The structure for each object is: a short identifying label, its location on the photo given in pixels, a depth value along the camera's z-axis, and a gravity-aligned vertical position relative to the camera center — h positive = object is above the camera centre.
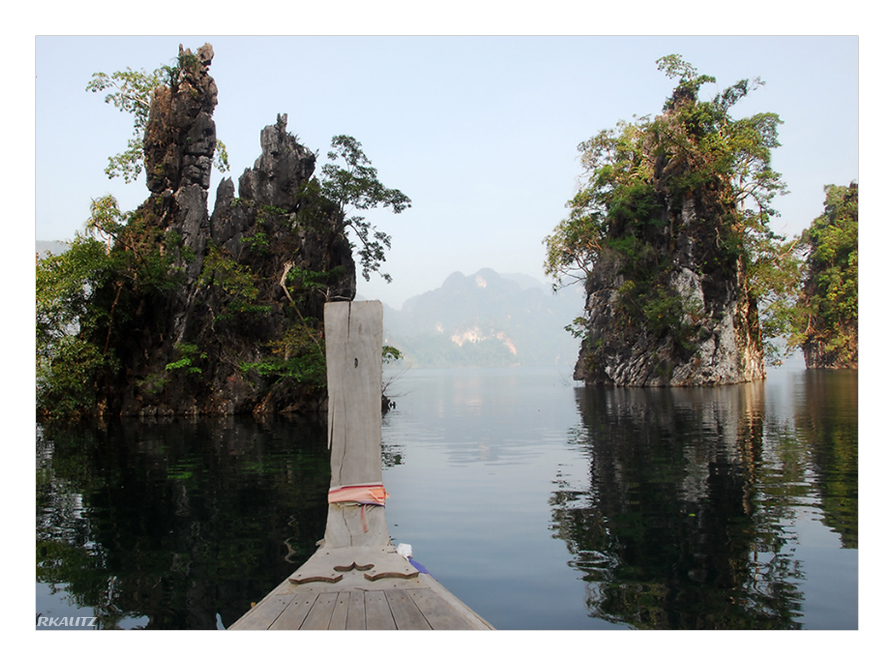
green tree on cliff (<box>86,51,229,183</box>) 30.95 +12.30
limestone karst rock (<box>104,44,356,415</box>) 26.83 +3.45
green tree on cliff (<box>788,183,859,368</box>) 55.59 +5.35
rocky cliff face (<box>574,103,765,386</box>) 40.75 +3.33
